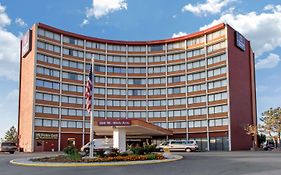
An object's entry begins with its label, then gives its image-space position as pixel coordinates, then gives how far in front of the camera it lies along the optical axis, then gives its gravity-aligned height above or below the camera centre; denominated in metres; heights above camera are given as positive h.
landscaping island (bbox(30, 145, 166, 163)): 17.82 -3.42
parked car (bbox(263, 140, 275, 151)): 50.00 -7.33
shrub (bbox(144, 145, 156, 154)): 21.00 -3.21
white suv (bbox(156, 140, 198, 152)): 37.49 -5.33
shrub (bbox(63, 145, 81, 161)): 18.13 -3.14
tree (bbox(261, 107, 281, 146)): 45.82 -2.29
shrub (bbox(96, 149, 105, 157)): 19.21 -3.28
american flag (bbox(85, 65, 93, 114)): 18.97 +1.22
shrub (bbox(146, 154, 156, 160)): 18.81 -3.47
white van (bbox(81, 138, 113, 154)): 29.10 -3.93
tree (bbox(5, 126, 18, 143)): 70.00 -6.71
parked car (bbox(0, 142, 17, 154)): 36.37 -5.20
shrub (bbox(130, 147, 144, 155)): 20.73 -3.27
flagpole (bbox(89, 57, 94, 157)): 19.17 -1.10
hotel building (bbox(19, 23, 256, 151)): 47.89 +5.05
